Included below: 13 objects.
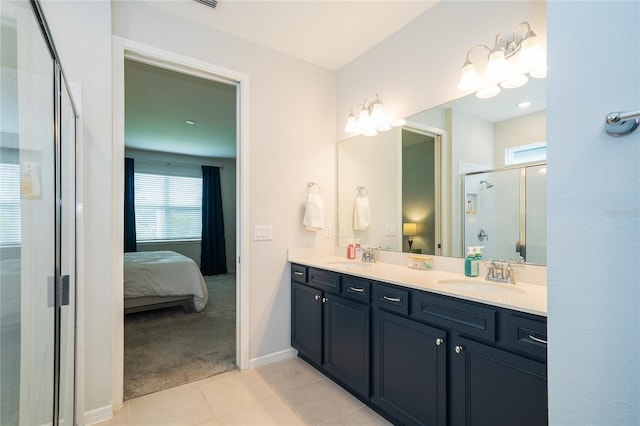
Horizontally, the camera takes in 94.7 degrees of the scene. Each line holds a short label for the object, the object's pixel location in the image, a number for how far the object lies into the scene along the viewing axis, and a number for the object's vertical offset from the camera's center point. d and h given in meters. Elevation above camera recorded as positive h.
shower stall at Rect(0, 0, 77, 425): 0.72 -0.03
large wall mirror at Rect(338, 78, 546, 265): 1.67 +0.23
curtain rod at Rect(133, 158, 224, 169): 6.20 +1.10
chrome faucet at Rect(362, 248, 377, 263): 2.56 -0.37
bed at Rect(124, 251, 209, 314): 3.63 -0.92
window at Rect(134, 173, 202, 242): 6.15 +0.12
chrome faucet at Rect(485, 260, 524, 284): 1.65 -0.34
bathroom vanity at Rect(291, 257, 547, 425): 1.19 -0.68
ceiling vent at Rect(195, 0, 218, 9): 2.00 +1.44
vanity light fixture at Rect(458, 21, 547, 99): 1.56 +0.84
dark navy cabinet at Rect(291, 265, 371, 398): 1.92 -0.84
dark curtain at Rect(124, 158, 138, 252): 5.91 -0.01
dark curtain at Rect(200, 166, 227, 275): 6.80 -0.32
